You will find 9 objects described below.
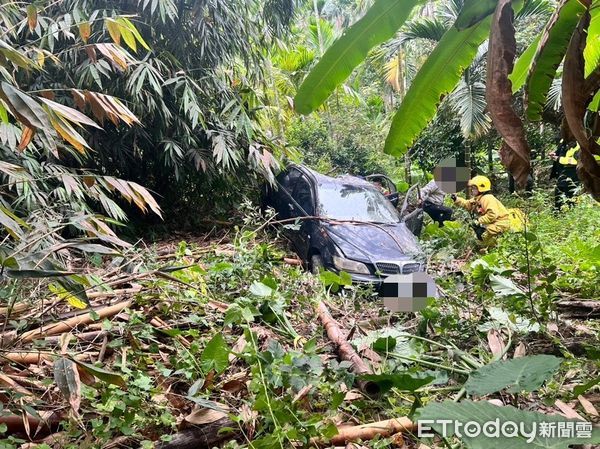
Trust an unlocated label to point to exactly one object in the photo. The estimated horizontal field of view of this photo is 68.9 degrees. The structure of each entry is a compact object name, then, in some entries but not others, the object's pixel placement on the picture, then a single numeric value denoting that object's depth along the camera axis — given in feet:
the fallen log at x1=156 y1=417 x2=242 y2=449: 4.59
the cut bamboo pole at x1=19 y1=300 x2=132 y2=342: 6.24
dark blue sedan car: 13.37
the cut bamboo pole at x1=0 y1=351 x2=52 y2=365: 5.68
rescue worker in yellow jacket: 11.64
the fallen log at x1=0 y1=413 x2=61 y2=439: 4.52
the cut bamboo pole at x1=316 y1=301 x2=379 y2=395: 5.30
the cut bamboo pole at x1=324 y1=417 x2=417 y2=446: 4.70
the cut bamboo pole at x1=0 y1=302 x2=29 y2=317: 6.53
